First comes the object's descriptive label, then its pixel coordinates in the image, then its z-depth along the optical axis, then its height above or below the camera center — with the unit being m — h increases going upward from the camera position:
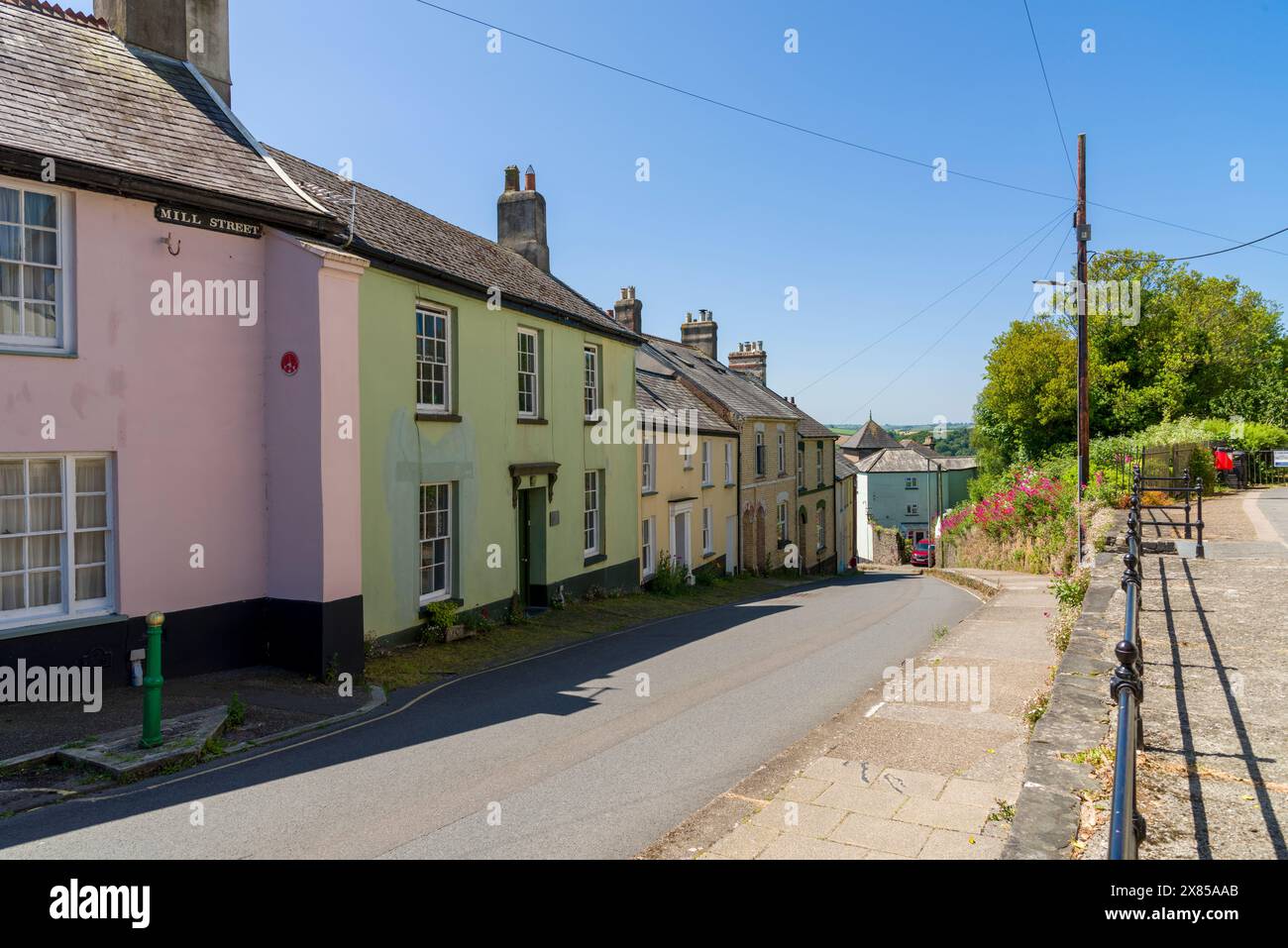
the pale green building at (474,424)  12.98 +0.82
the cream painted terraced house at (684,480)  24.42 -0.42
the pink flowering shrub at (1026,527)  23.28 -1.92
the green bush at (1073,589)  11.01 -1.69
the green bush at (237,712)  8.80 -2.57
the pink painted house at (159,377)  9.15 +1.13
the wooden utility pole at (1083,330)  18.75 +3.07
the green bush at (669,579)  23.61 -3.22
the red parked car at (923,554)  54.66 -5.90
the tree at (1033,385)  38.39 +3.68
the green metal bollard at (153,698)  7.79 -2.13
